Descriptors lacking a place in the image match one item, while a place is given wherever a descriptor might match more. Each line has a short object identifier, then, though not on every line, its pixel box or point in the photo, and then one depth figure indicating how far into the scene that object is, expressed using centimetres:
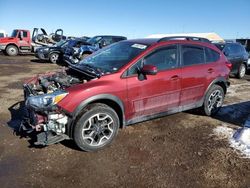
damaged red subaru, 282
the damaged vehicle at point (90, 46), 990
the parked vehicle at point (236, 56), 751
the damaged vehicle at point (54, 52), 1144
